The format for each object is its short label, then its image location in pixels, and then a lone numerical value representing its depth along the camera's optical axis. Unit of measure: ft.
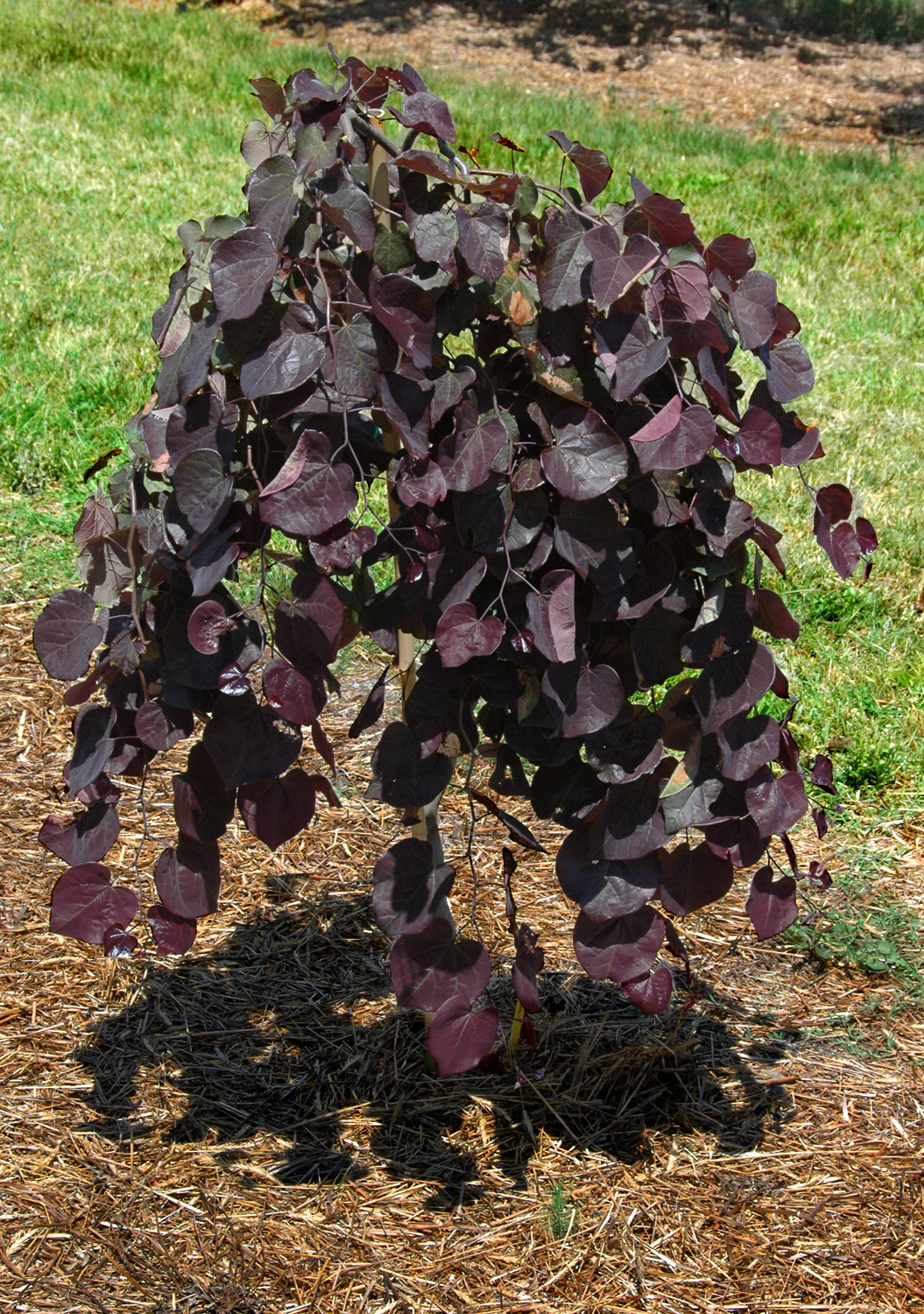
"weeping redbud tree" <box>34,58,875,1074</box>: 10.67
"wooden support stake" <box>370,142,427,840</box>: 11.14
